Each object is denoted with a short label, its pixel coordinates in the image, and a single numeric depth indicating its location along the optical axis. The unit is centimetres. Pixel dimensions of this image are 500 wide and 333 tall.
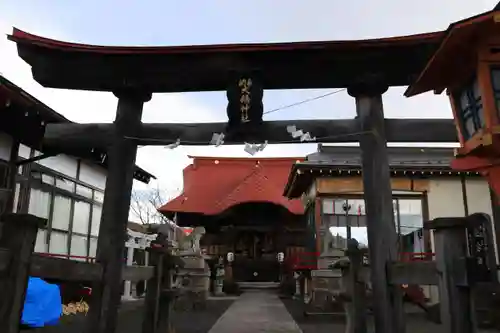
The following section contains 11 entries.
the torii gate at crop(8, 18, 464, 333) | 640
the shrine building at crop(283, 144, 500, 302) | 1227
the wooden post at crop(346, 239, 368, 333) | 662
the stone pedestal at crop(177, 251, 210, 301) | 1364
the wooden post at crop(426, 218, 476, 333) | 369
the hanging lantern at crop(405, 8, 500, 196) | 434
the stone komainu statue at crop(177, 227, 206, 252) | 1522
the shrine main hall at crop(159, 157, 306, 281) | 2036
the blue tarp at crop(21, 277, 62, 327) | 796
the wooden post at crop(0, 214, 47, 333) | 348
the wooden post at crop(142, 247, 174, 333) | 680
